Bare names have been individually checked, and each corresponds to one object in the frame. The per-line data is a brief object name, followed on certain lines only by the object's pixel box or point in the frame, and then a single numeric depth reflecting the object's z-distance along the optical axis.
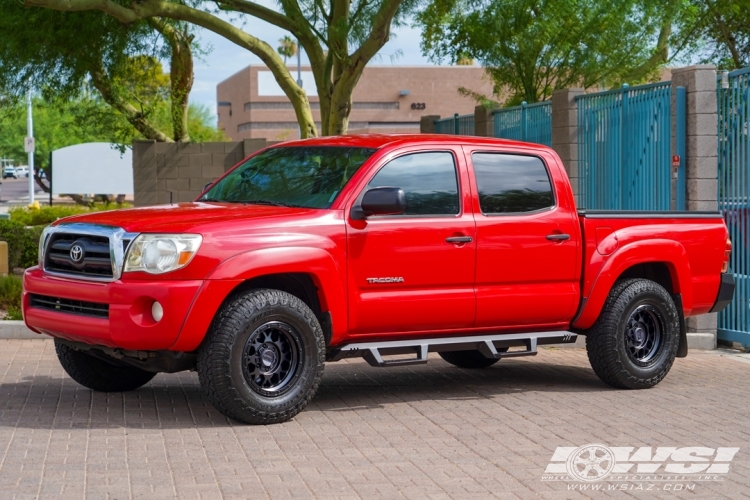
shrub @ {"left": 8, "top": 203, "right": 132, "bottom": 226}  29.88
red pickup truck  8.05
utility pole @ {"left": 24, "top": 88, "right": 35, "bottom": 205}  55.69
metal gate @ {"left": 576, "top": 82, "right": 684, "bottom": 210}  13.41
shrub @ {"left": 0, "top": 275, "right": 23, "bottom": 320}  14.25
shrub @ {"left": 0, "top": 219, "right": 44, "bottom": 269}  18.98
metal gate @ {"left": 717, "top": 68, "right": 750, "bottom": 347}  12.66
